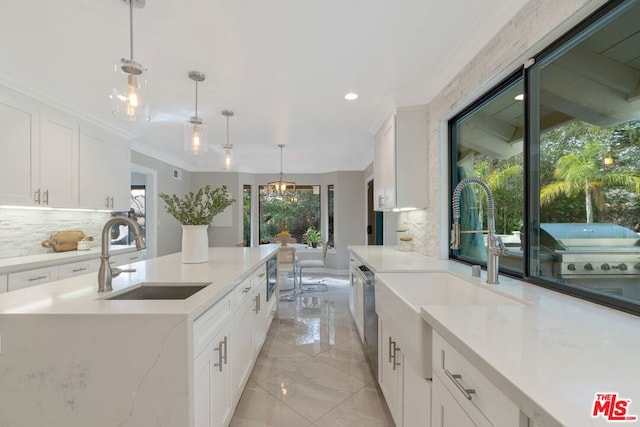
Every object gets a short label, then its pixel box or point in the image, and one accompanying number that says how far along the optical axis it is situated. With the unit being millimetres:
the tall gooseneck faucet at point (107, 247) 1547
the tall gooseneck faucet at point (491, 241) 1680
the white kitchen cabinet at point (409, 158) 3303
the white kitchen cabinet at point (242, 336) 2008
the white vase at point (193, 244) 2463
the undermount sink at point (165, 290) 1767
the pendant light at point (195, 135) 2920
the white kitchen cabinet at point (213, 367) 1356
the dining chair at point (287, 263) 5289
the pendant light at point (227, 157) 3750
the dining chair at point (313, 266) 5863
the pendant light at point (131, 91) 1860
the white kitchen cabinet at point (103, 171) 3917
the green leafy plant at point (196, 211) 2338
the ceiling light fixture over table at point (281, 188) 6285
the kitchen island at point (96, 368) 1189
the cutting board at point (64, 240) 3631
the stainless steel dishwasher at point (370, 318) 2470
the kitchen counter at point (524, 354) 631
